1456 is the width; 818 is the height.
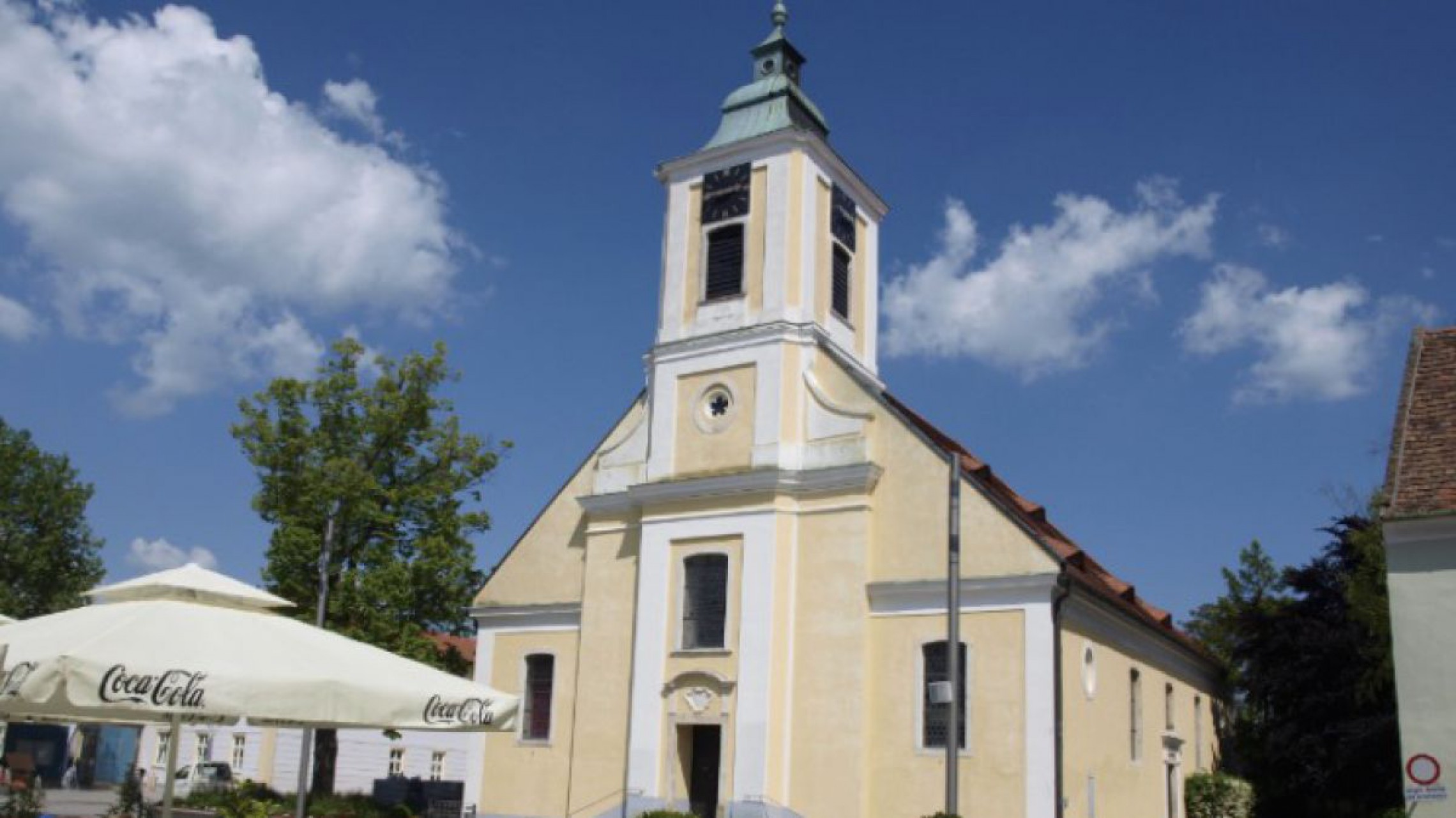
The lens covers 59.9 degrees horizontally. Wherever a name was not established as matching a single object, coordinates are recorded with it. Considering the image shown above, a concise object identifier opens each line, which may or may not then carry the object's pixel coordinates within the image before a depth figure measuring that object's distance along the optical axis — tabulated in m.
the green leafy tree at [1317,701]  28.81
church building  22.53
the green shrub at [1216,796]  30.34
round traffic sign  15.30
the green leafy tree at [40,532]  48.50
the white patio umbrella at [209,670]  8.54
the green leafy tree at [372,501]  31.00
